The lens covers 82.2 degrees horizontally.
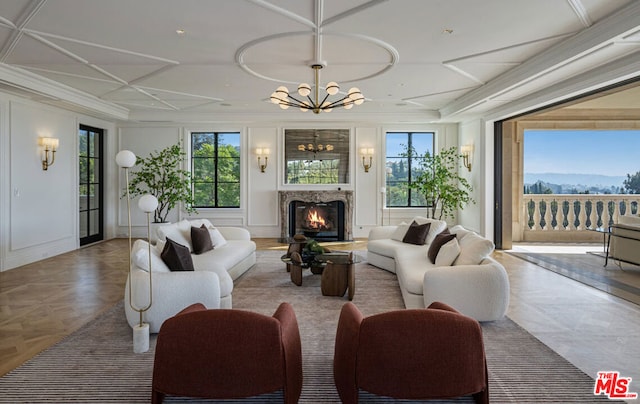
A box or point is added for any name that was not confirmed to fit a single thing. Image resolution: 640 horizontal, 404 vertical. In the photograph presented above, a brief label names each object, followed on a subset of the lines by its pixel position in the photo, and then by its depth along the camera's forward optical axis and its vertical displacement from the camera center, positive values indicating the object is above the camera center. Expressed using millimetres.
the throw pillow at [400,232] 6094 -604
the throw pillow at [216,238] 5561 -659
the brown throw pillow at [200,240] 5125 -633
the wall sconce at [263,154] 8983 +1019
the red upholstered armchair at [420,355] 1921 -846
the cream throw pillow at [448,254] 4078 -649
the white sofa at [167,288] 3299 -866
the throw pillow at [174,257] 3771 -635
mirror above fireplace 9047 +981
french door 7992 +262
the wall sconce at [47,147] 6703 +888
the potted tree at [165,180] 8383 +359
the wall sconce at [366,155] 8984 +1003
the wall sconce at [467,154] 8141 +936
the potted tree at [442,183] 8194 +296
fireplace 8797 -377
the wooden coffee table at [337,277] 4492 -998
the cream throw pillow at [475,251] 3773 -575
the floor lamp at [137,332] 3006 -1129
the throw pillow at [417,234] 5734 -595
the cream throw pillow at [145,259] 3482 -617
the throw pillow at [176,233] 4703 -508
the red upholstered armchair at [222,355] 1966 -866
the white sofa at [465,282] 3527 -855
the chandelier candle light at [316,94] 4617 +1323
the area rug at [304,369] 2389 -1290
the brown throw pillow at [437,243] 4451 -580
